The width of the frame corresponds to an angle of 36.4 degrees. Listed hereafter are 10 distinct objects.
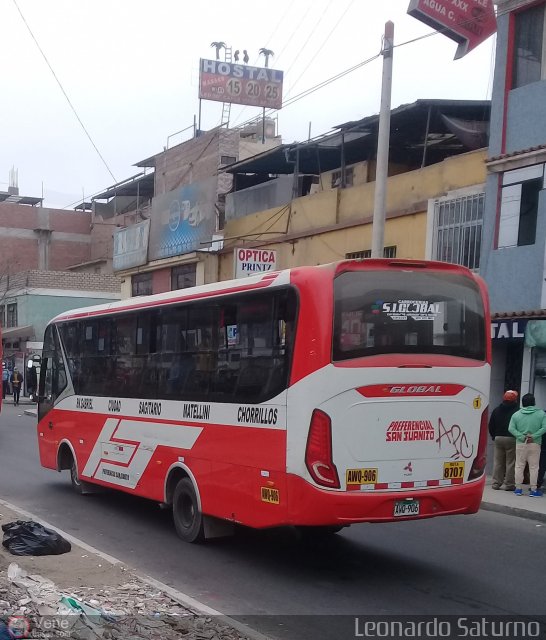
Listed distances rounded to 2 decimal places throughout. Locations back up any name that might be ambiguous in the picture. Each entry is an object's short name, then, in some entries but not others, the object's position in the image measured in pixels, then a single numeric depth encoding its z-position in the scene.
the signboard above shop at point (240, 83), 44.38
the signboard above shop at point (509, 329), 15.44
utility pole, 14.88
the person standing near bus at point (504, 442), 14.43
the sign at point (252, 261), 19.39
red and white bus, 7.62
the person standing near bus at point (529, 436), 13.62
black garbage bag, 8.19
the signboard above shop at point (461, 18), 16.36
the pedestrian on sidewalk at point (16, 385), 37.10
